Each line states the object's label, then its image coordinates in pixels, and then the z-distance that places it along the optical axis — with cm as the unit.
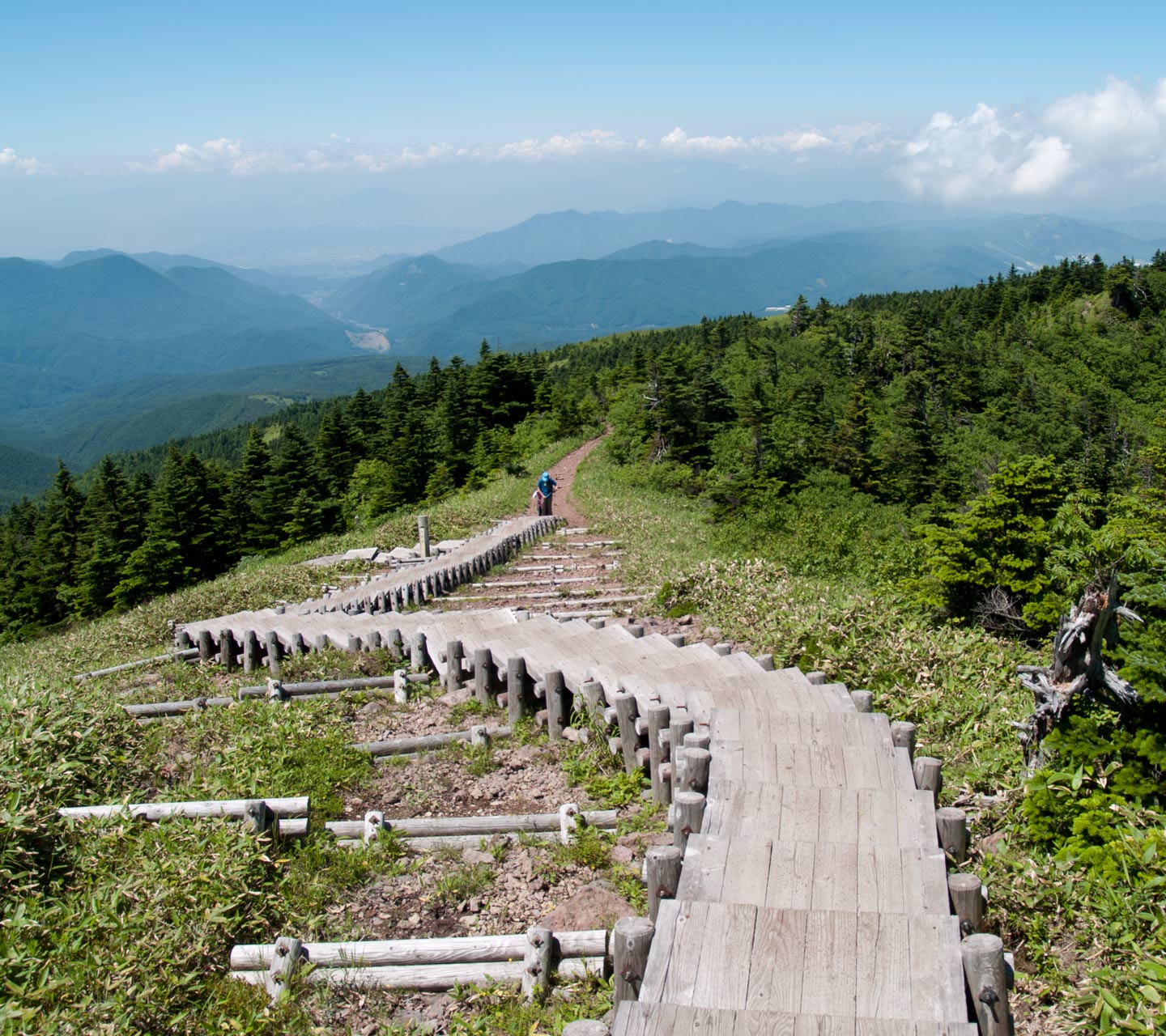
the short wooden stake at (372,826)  705
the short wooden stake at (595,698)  840
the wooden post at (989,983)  400
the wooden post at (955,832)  532
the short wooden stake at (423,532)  2155
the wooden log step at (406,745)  896
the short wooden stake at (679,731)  683
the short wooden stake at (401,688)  1058
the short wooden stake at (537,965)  527
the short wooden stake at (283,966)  523
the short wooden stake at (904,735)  636
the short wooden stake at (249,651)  1262
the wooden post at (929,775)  573
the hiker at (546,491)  2525
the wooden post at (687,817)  545
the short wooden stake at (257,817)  643
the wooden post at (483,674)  991
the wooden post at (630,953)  421
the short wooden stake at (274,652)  1230
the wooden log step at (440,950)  542
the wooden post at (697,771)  593
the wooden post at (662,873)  485
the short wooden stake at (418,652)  1131
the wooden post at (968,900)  466
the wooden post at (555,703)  878
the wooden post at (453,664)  1050
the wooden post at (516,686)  923
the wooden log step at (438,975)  537
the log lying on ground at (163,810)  656
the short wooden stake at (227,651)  1300
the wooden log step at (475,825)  718
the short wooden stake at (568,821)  704
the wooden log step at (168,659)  1298
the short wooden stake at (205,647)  1320
